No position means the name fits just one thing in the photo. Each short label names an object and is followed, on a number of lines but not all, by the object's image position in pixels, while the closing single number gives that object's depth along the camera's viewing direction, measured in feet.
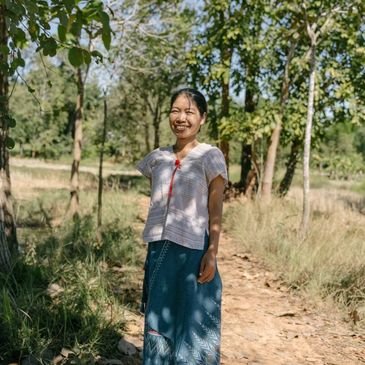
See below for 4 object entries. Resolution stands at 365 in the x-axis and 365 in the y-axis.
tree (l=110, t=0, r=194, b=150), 26.86
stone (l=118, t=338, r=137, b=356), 10.42
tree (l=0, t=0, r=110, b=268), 5.56
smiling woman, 7.72
